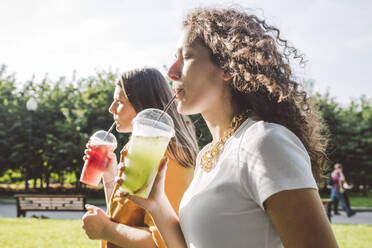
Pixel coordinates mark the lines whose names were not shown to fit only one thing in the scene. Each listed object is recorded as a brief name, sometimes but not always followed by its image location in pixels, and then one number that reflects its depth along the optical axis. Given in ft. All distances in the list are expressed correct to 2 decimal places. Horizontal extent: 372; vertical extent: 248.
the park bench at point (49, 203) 38.50
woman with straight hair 6.54
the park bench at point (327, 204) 33.89
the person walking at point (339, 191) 46.48
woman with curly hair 3.97
